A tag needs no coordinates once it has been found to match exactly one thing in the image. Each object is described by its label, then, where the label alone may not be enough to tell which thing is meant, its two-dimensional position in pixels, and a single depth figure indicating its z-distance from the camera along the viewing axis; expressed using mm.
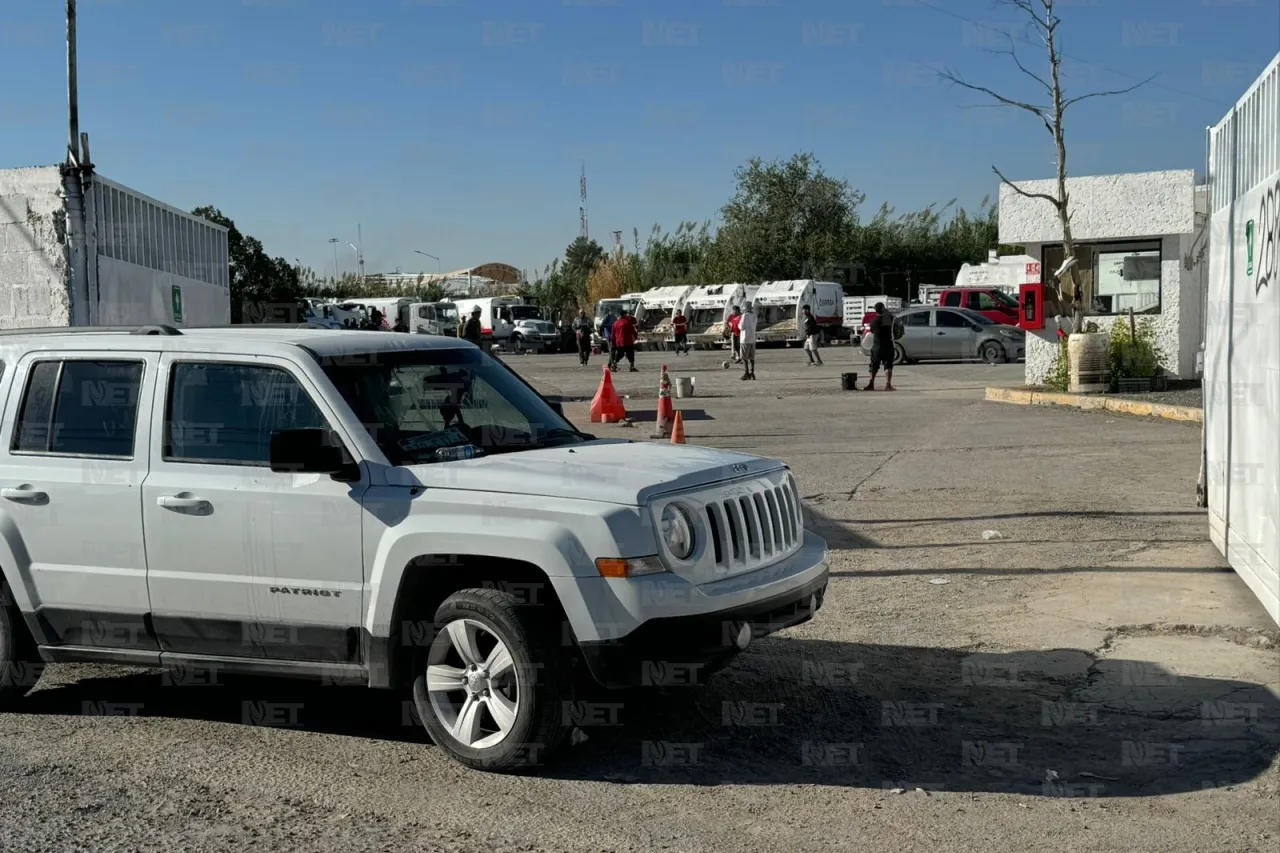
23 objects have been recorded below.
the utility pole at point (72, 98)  15930
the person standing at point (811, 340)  38125
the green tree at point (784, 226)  77188
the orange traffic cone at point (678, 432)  14461
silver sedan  36531
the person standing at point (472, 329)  32309
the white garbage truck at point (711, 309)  56219
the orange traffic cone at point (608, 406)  20984
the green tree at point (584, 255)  95781
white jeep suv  5219
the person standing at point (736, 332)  36297
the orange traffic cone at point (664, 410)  18016
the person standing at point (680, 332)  50094
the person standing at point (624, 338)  37250
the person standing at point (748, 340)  32331
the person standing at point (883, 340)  27234
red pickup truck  41219
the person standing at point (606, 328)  54125
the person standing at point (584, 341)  43719
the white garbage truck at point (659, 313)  59031
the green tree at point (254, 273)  71062
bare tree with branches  23219
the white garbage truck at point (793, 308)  54000
